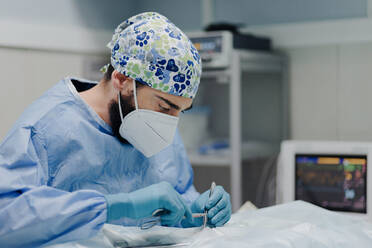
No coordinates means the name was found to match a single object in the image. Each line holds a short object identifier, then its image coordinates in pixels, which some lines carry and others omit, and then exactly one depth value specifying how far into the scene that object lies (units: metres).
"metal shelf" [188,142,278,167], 2.31
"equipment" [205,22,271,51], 2.34
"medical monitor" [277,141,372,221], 1.80
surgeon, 1.11
